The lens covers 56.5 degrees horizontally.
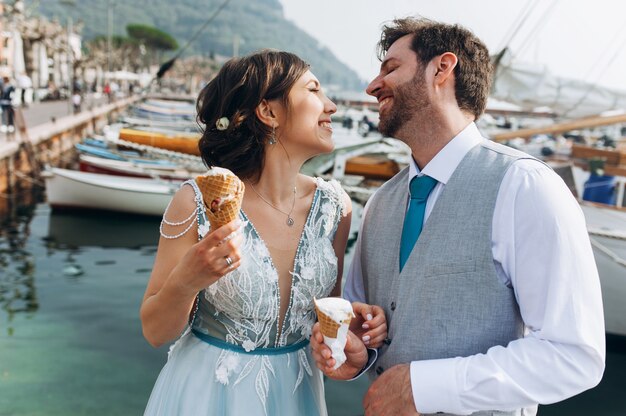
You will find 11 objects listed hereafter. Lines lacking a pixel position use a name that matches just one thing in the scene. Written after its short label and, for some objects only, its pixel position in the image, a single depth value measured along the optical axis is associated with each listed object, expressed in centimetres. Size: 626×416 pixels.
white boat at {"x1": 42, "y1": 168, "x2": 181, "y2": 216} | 1258
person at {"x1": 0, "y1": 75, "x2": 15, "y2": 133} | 1733
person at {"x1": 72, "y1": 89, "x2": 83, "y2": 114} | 2821
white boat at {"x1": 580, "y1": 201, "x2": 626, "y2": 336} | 563
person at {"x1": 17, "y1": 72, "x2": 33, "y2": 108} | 2765
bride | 191
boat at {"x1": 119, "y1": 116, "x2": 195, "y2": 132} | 1932
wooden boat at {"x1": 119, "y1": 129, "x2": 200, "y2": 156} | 1274
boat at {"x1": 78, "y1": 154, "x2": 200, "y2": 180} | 1296
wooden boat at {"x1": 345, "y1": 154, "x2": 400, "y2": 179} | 1188
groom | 143
